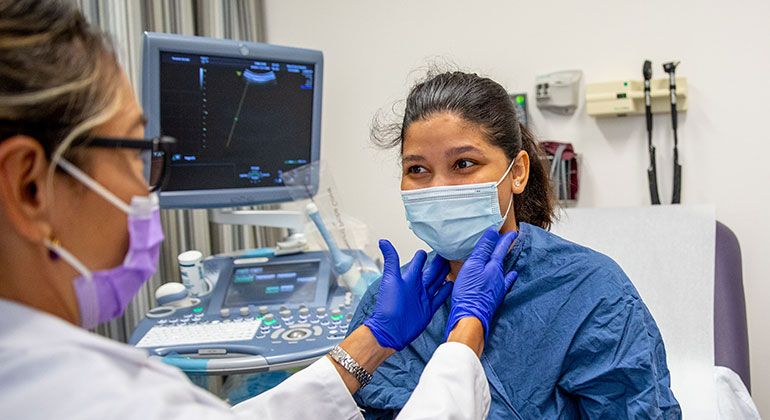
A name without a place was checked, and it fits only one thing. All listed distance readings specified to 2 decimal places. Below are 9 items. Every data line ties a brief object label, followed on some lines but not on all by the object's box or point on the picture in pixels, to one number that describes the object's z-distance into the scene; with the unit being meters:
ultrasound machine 1.59
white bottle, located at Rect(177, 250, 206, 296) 1.83
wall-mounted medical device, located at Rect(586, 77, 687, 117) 2.08
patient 1.06
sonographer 0.58
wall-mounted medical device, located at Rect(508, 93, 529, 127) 2.34
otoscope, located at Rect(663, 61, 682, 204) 2.04
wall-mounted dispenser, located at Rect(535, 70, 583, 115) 2.21
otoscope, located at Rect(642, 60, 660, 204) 2.08
